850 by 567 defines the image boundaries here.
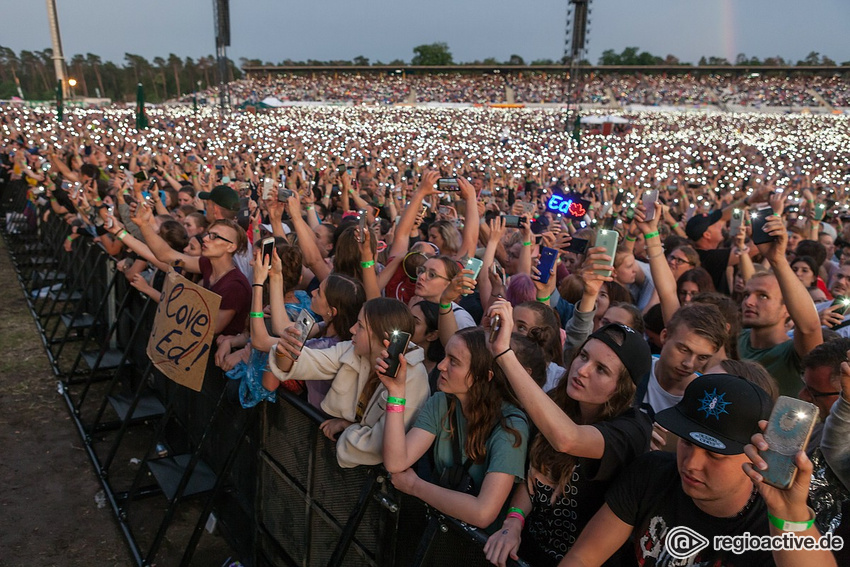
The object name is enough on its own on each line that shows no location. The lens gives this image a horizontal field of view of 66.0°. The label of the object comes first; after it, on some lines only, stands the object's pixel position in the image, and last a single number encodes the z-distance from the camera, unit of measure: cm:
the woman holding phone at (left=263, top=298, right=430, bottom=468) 279
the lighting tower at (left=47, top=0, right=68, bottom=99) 4455
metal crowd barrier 254
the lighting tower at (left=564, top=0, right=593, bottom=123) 3173
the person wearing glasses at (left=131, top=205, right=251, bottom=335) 421
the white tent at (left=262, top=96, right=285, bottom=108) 5286
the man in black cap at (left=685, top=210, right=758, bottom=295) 577
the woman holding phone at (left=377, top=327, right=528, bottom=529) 241
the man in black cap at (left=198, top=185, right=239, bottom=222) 604
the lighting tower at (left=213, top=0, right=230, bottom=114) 3503
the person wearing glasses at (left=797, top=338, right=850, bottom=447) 253
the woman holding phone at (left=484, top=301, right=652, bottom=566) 219
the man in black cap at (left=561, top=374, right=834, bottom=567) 176
